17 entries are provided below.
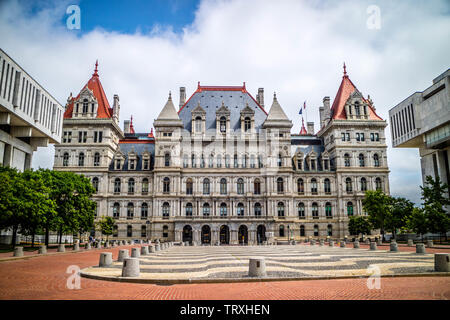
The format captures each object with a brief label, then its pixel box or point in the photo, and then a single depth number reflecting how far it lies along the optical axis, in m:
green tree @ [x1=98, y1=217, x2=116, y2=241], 56.35
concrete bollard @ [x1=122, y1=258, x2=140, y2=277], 15.35
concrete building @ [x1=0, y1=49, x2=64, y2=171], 45.31
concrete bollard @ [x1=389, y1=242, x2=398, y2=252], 32.09
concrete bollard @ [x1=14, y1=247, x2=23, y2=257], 28.03
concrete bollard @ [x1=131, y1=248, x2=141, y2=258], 25.69
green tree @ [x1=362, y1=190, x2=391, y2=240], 52.97
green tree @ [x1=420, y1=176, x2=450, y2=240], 42.94
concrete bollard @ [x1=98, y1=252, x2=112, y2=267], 20.50
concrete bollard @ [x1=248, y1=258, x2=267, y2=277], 15.44
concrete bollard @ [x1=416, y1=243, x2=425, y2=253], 28.66
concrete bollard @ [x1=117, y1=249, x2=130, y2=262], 22.68
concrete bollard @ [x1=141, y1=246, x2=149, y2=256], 30.75
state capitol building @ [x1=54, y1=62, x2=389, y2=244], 65.19
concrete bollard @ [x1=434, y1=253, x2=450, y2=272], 16.08
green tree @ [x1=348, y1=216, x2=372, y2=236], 58.28
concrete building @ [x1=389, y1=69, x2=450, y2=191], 53.06
